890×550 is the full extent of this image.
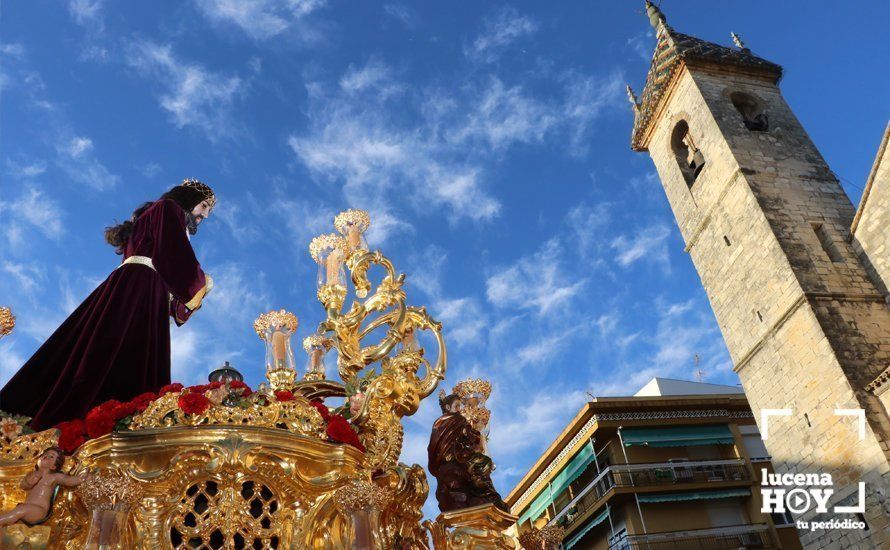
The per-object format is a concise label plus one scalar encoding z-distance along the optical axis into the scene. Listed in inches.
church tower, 642.2
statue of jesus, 216.5
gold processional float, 162.6
